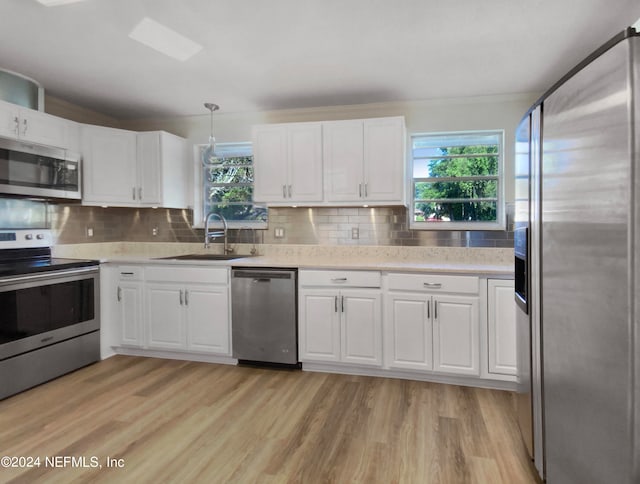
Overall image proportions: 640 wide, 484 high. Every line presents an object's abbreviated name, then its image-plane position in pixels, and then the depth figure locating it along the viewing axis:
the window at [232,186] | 4.05
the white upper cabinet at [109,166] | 3.49
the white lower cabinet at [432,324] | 2.75
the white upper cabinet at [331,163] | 3.25
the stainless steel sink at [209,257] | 3.66
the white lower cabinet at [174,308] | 3.24
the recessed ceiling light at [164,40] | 2.29
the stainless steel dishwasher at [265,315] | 3.07
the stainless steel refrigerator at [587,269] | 0.94
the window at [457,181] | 3.46
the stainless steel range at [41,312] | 2.62
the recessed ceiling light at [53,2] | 2.01
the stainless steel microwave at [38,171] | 2.77
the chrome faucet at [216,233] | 3.68
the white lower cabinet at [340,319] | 2.93
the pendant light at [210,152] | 3.49
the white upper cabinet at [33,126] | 2.81
